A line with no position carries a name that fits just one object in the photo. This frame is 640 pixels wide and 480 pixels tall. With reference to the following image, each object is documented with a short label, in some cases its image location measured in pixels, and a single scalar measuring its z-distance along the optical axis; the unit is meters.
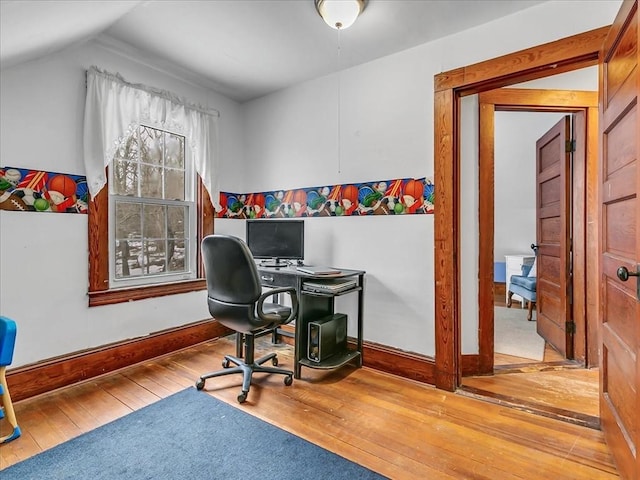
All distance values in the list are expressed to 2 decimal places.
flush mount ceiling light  1.93
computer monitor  2.95
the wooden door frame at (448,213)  2.29
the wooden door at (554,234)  2.88
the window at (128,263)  2.46
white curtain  2.41
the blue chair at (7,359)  1.68
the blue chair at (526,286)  3.97
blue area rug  1.50
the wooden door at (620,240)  1.28
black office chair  2.14
